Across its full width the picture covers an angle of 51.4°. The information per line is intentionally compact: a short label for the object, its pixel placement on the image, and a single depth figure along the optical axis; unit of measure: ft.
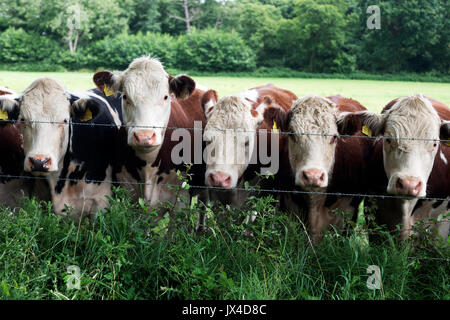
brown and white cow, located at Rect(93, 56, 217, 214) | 13.75
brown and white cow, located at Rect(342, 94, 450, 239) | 11.51
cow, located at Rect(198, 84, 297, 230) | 13.28
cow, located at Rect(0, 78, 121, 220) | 13.16
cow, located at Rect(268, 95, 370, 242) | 12.37
